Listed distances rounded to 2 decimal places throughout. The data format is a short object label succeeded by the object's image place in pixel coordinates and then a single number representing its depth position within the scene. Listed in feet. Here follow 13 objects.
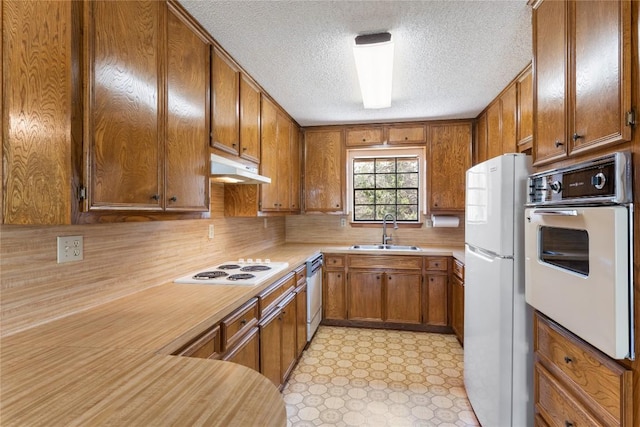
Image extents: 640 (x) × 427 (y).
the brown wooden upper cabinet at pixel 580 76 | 3.33
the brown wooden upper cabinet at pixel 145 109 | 3.80
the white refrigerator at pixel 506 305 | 5.52
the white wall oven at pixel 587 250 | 3.15
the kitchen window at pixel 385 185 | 13.38
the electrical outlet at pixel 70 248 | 4.43
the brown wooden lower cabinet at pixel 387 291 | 11.35
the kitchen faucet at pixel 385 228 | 13.02
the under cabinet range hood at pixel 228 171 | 6.48
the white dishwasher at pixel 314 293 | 10.02
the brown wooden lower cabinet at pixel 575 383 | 3.31
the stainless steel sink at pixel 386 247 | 12.55
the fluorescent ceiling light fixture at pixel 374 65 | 6.25
